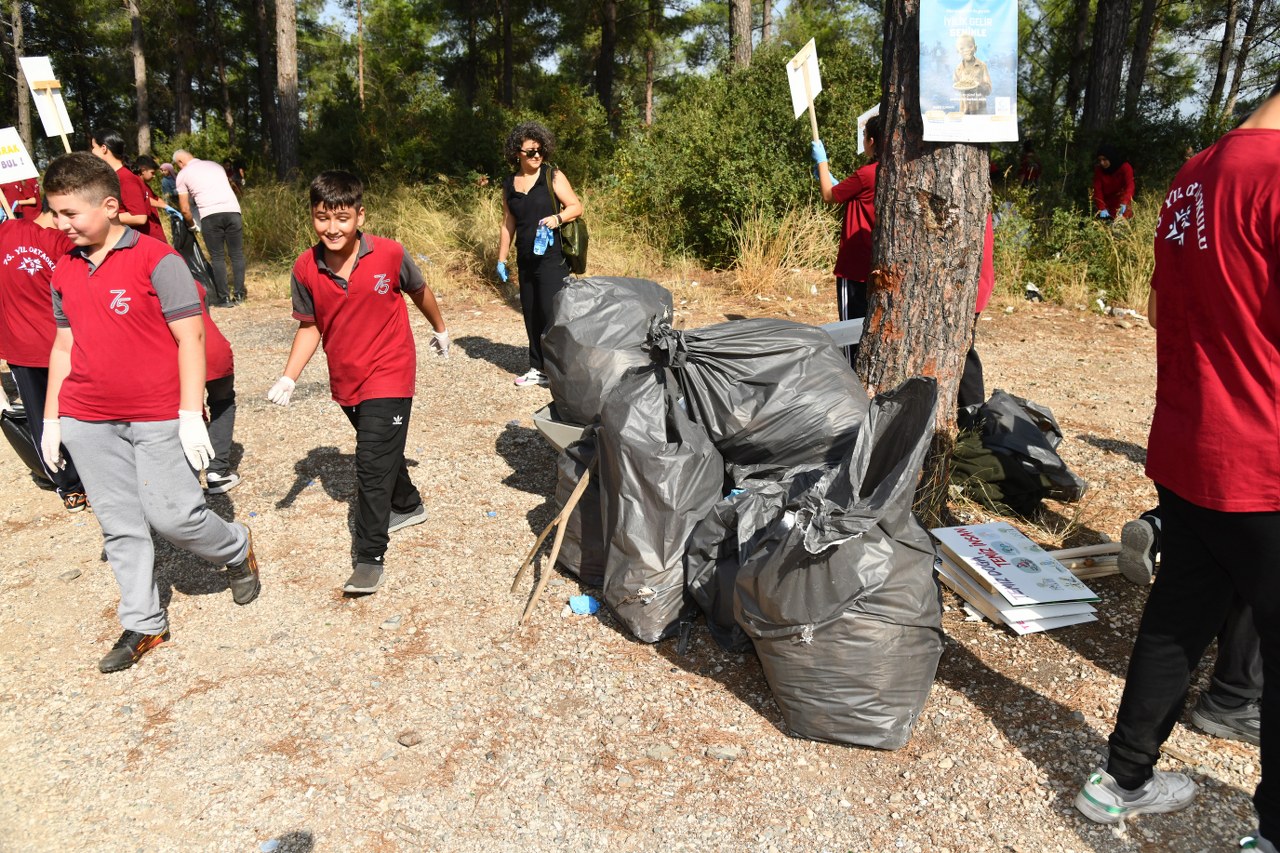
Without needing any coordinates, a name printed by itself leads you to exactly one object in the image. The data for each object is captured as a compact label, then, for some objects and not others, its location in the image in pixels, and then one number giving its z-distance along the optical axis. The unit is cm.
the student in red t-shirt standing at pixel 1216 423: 171
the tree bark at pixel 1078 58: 1950
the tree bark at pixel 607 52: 2131
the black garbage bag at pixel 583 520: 328
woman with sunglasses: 539
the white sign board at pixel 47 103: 640
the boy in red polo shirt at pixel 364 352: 340
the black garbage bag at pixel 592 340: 366
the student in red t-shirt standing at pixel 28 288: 398
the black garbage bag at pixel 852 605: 235
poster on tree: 330
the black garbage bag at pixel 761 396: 315
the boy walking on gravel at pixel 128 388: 280
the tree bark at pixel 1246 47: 2175
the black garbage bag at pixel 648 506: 294
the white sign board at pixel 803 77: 460
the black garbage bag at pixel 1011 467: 384
